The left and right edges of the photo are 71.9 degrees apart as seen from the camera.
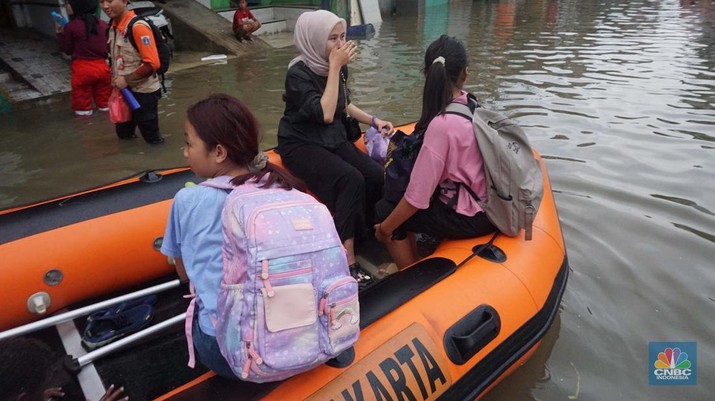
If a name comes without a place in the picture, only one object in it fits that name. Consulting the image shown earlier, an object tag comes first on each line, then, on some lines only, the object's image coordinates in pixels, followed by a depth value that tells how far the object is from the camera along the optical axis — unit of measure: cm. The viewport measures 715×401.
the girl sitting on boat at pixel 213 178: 151
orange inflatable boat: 172
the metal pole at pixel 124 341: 201
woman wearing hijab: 260
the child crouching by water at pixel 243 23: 1009
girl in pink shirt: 222
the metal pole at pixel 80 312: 207
